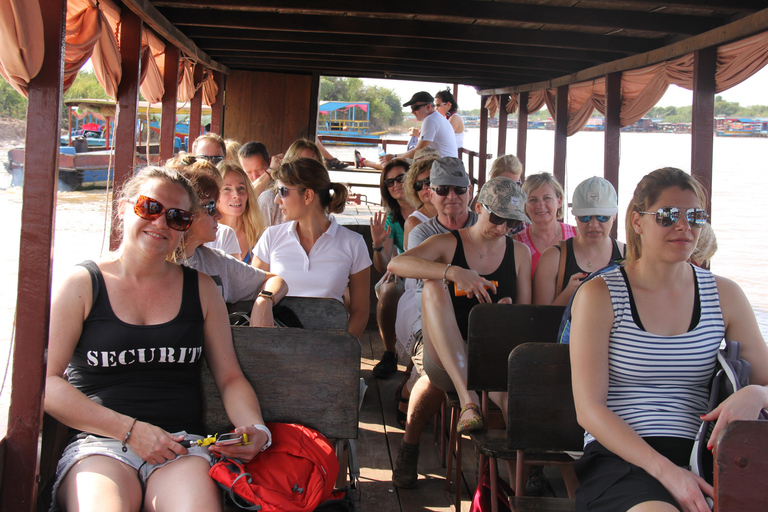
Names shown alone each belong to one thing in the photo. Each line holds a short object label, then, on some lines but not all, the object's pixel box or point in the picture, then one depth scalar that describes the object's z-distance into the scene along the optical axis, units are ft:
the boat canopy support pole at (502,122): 33.24
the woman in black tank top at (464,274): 9.25
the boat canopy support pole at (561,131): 26.48
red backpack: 6.05
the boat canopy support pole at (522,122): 30.81
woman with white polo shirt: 11.28
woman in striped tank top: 6.28
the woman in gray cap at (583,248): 10.18
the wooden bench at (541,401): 7.15
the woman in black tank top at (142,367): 6.00
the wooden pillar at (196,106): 28.84
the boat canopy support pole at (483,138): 36.55
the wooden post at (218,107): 32.91
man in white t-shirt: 22.75
